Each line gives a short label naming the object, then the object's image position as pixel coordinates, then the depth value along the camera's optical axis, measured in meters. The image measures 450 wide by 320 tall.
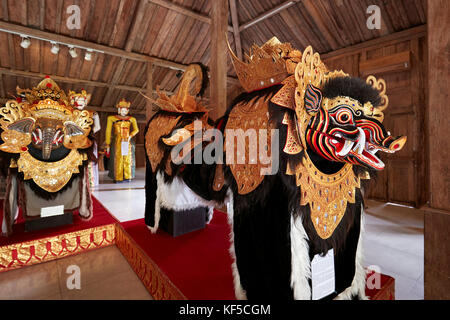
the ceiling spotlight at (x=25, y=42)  5.02
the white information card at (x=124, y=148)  6.65
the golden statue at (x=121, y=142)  6.53
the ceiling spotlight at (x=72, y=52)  5.45
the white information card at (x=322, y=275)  1.05
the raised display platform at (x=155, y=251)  1.42
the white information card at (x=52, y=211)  2.32
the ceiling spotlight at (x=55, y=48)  5.23
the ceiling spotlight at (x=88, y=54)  5.75
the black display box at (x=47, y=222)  2.32
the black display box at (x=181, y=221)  2.14
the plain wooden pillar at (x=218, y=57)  2.93
